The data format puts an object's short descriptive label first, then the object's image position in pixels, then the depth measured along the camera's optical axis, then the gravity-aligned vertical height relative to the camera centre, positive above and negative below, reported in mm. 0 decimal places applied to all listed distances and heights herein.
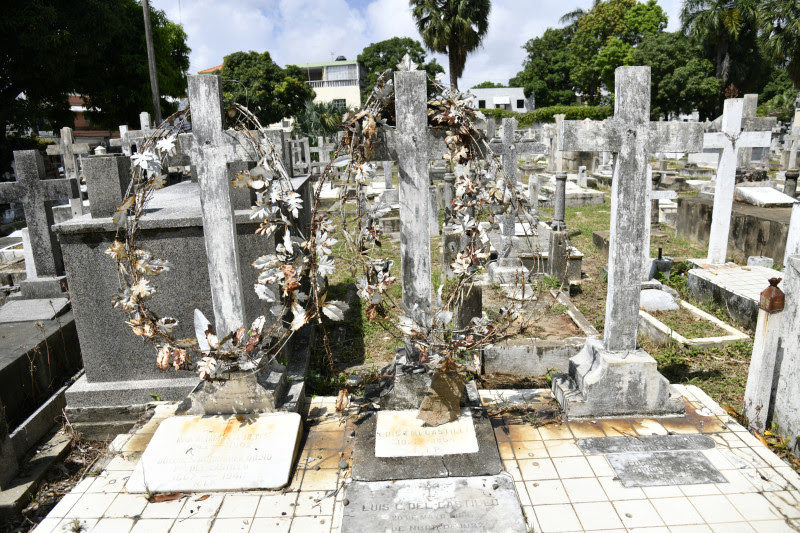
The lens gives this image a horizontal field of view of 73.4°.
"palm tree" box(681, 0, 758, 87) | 31531 +7754
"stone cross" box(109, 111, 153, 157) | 7657 +419
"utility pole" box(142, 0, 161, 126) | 14359 +2729
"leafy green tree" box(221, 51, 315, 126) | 33781 +4896
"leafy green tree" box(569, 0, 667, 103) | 42375 +10098
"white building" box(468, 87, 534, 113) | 55938 +6173
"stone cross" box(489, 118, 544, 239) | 8430 +132
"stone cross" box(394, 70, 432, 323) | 3430 -159
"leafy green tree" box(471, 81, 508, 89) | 64125 +8781
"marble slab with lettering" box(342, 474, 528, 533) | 2877 -1899
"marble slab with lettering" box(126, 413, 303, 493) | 3295 -1820
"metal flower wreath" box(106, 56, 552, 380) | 3414 -481
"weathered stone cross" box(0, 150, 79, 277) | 5660 -301
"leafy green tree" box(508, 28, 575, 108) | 50281 +8109
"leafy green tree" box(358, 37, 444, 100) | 62453 +12703
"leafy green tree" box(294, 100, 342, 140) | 31281 +2298
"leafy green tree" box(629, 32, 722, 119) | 33125 +4926
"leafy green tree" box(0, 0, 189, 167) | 15375 +3445
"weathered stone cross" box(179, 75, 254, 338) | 3484 -150
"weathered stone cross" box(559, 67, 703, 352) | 3625 +73
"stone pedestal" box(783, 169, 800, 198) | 10473 -630
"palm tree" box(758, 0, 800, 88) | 25484 +5737
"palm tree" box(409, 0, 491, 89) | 26484 +6640
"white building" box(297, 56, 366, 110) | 59781 +9692
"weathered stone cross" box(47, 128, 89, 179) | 11797 +358
